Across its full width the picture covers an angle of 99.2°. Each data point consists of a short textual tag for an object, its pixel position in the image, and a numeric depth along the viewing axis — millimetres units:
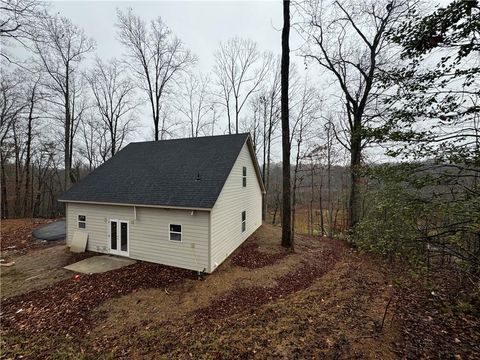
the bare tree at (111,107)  19016
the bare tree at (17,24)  6426
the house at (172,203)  7762
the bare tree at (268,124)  19859
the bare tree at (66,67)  15414
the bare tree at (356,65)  9977
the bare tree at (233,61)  18059
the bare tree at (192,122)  21078
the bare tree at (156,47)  16203
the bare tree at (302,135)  18281
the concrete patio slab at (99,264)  7822
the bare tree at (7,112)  16219
